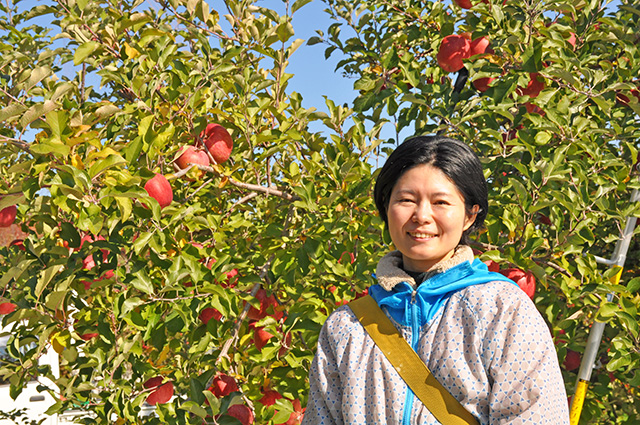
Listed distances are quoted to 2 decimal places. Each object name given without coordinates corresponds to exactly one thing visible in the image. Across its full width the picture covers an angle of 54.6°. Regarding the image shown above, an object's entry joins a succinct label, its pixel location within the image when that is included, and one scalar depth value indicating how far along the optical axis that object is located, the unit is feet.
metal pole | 8.26
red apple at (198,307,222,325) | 7.38
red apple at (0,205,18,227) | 9.31
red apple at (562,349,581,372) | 10.28
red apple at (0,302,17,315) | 10.63
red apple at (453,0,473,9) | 9.78
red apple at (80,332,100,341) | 7.38
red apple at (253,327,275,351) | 7.80
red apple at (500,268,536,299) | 7.16
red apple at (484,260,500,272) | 7.24
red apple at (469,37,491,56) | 8.90
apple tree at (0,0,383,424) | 6.18
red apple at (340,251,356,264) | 7.37
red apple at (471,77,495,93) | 8.93
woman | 3.63
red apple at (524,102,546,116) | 8.53
